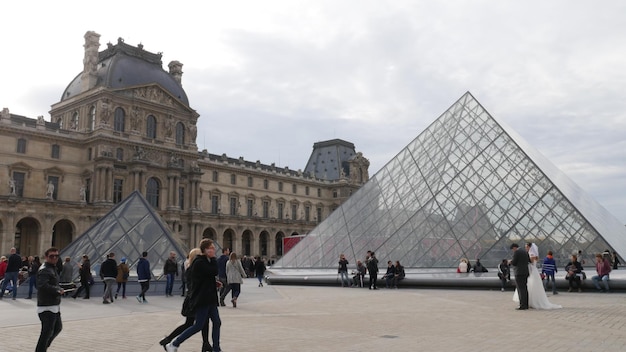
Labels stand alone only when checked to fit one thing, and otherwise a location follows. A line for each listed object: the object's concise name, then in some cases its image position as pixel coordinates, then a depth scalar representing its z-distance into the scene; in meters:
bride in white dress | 9.55
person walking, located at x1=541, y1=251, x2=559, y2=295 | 12.65
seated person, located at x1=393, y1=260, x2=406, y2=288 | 16.36
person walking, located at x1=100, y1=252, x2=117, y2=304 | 12.09
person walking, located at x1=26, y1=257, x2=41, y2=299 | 13.20
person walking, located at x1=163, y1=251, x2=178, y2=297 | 13.56
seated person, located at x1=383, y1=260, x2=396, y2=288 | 16.53
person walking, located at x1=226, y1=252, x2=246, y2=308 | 11.30
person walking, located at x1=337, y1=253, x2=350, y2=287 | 17.41
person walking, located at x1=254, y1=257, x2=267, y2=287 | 19.68
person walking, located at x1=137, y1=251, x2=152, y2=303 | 12.23
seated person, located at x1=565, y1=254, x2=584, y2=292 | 12.97
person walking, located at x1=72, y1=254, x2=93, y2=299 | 13.04
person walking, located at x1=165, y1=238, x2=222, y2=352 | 5.40
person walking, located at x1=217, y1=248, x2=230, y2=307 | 11.51
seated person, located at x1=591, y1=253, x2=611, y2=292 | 12.53
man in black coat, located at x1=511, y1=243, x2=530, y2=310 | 9.48
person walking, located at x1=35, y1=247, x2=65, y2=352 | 4.93
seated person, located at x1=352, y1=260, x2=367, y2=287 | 17.33
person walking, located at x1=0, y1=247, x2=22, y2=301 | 13.03
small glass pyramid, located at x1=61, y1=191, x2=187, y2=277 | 15.74
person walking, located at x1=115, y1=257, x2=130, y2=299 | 13.18
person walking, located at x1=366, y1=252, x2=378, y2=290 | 15.94
